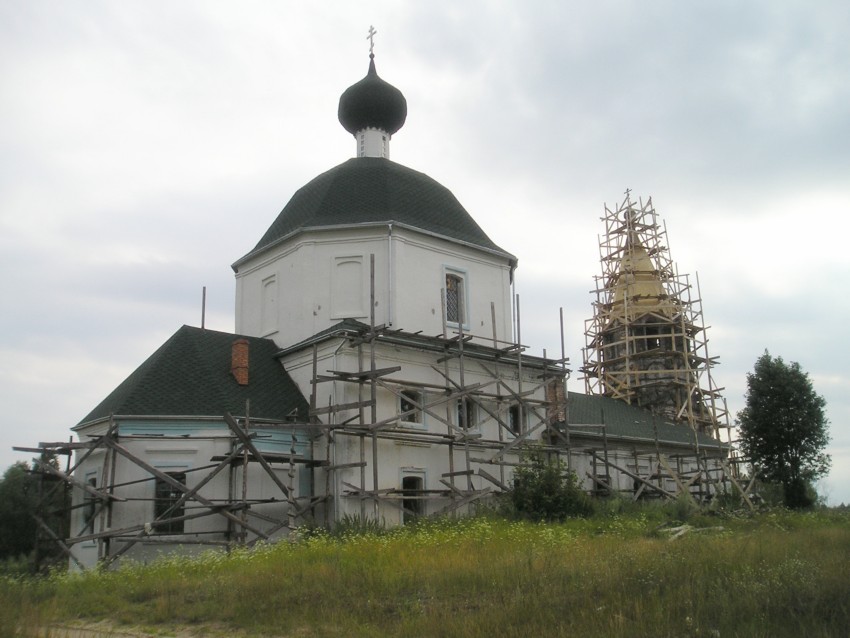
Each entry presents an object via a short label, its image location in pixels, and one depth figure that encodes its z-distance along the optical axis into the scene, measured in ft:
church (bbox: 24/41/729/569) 59.77
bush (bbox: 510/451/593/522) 66.44
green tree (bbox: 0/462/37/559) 113.91
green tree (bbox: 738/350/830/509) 110.73
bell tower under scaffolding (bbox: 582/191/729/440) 114.21
